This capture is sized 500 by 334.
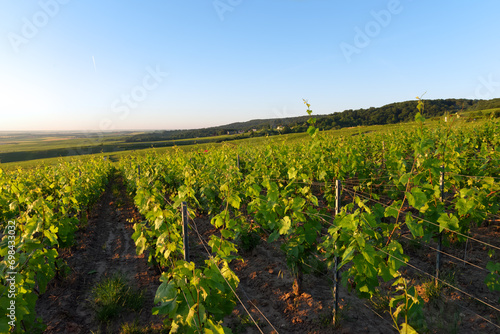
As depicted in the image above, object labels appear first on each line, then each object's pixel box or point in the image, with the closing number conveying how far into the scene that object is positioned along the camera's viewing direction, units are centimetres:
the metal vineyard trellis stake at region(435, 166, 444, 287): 397
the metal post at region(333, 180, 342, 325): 339
